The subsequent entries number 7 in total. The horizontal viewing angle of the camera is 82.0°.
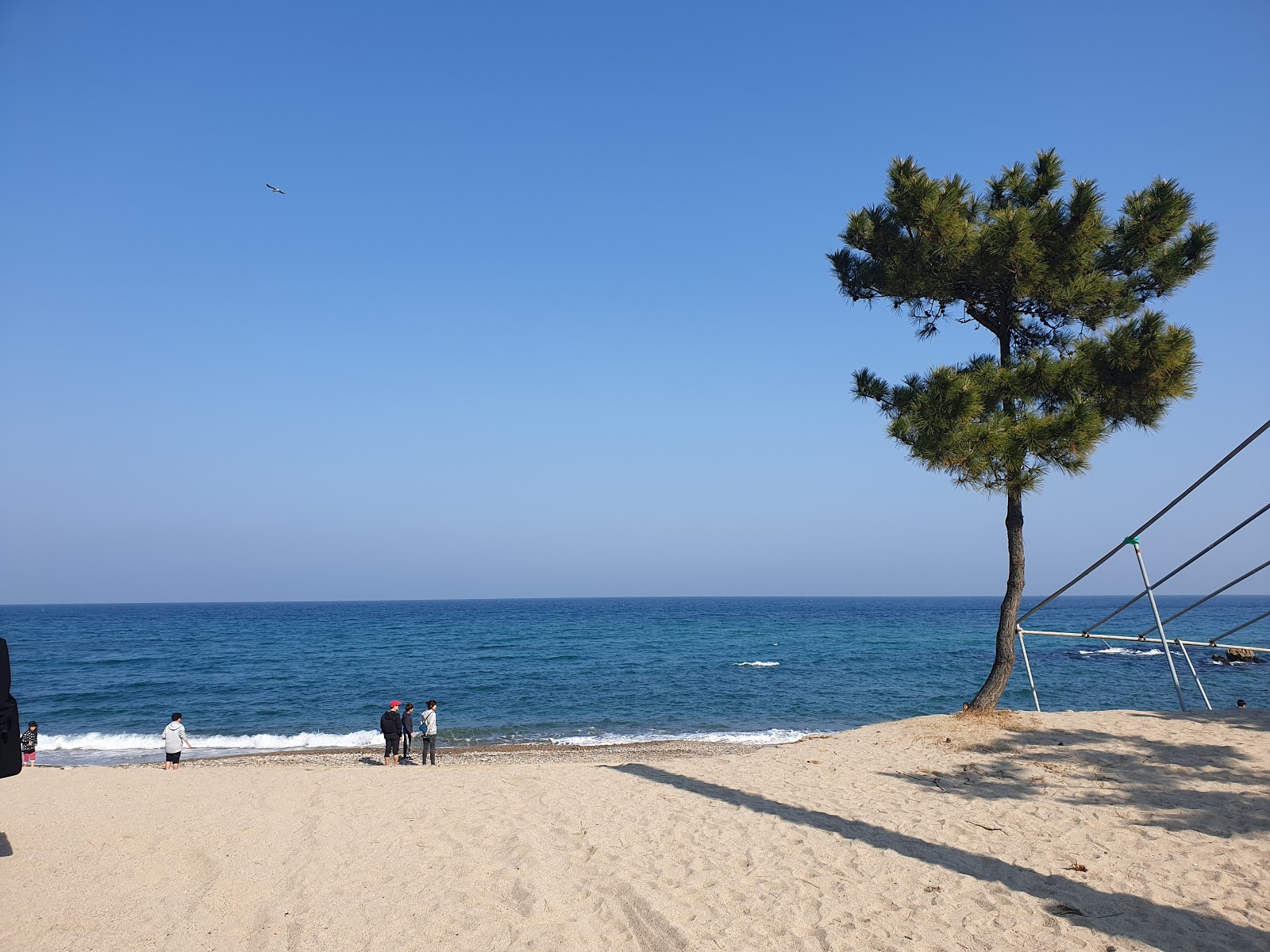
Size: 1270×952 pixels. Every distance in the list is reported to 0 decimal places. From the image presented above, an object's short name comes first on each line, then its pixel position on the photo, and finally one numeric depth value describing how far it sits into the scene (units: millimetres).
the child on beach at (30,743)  18078
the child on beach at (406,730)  19156
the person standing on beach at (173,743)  17281
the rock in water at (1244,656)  42688
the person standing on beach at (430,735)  18672
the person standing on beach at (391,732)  18703
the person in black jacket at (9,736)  6781
